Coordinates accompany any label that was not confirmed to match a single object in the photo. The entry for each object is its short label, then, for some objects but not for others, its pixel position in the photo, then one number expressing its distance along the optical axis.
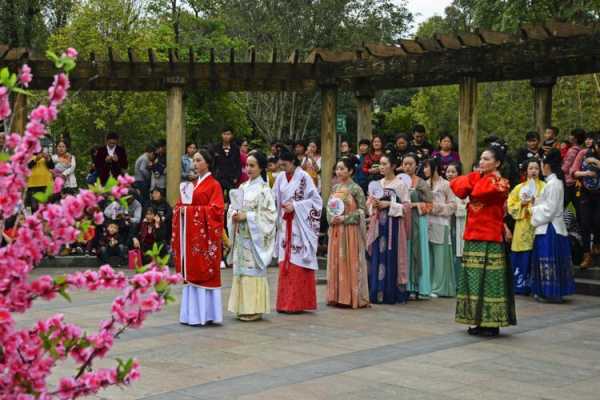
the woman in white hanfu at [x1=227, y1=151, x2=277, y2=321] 9.20
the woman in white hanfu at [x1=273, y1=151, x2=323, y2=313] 9.79
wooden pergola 13.12
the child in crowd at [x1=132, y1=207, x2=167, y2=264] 13.35
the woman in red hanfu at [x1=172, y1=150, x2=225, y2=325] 8.88
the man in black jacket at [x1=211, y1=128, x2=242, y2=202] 14.83
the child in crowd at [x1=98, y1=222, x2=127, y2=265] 13.82
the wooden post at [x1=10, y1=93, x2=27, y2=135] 14.25
